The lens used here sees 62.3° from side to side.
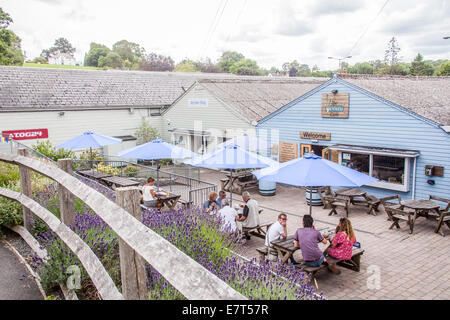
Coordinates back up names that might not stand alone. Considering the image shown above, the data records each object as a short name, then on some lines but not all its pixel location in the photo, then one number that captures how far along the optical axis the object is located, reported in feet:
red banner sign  63.56
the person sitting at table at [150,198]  35.01
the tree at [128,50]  379.96
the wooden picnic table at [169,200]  35.83
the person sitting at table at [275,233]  26.43
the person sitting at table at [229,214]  28.55
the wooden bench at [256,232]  31.32
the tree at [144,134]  78.84
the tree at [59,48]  408.42
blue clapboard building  40.78
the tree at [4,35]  98.17
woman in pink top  24.85
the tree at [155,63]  274.16
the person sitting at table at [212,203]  32.04
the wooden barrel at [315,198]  46.42
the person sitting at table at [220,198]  32.42
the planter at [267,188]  52.08
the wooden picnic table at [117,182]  41.49
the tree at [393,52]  274.46
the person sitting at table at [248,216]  31.09
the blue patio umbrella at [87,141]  50.93
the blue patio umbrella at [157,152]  42.09
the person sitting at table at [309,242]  23.40
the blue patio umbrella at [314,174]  26.09
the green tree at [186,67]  282.36
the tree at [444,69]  144.04
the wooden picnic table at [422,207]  35.59
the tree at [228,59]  325.01
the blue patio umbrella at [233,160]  34.78
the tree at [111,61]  306.35
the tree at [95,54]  340.59
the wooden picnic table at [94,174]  48.06
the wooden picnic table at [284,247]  24.48
